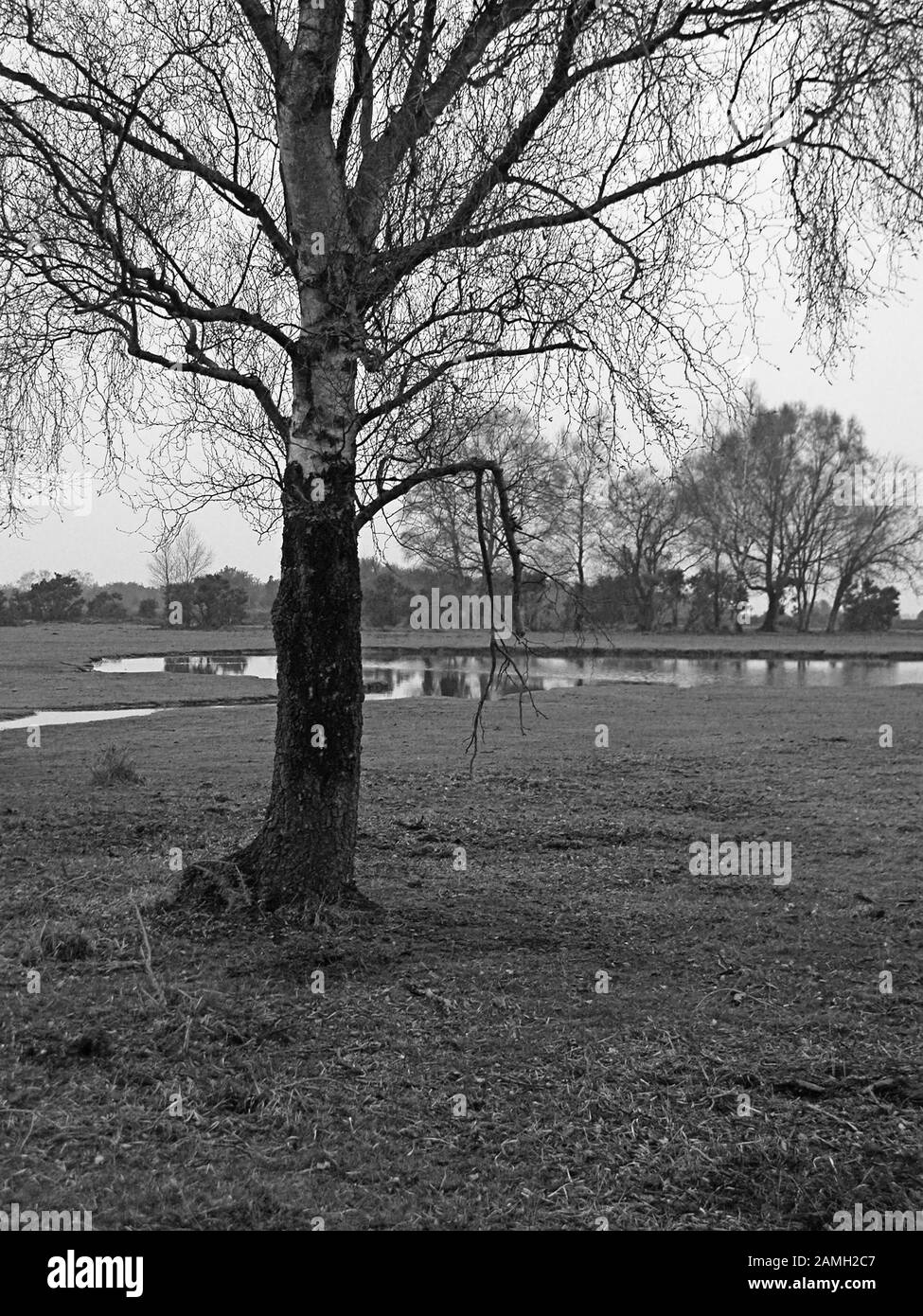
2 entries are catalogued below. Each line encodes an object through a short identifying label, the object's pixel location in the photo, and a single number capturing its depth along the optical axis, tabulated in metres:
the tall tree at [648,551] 53.97
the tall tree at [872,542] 61.97
